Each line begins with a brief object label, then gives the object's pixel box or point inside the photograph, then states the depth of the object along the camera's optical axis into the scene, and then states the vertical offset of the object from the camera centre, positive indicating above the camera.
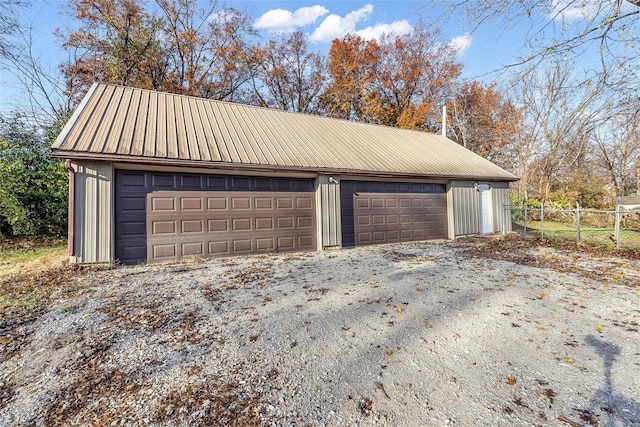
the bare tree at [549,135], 19.22 +5.33
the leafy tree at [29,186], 8.02 +1.08
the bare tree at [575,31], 4.70 +2.96
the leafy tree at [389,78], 18.38 +8.76
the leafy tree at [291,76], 18.25 +8.97
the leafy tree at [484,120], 20.31 +6.61
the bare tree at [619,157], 17.20 +3.54
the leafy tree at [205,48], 15.70 +9.49
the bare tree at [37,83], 11.05 +5.98
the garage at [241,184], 6.05 +0.96
